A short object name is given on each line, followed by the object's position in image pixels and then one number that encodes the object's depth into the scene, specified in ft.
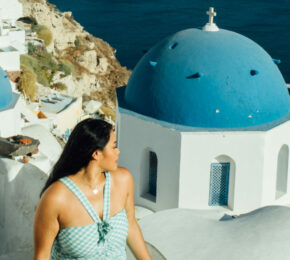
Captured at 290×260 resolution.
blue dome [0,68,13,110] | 38.34
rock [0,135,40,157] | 26.94
